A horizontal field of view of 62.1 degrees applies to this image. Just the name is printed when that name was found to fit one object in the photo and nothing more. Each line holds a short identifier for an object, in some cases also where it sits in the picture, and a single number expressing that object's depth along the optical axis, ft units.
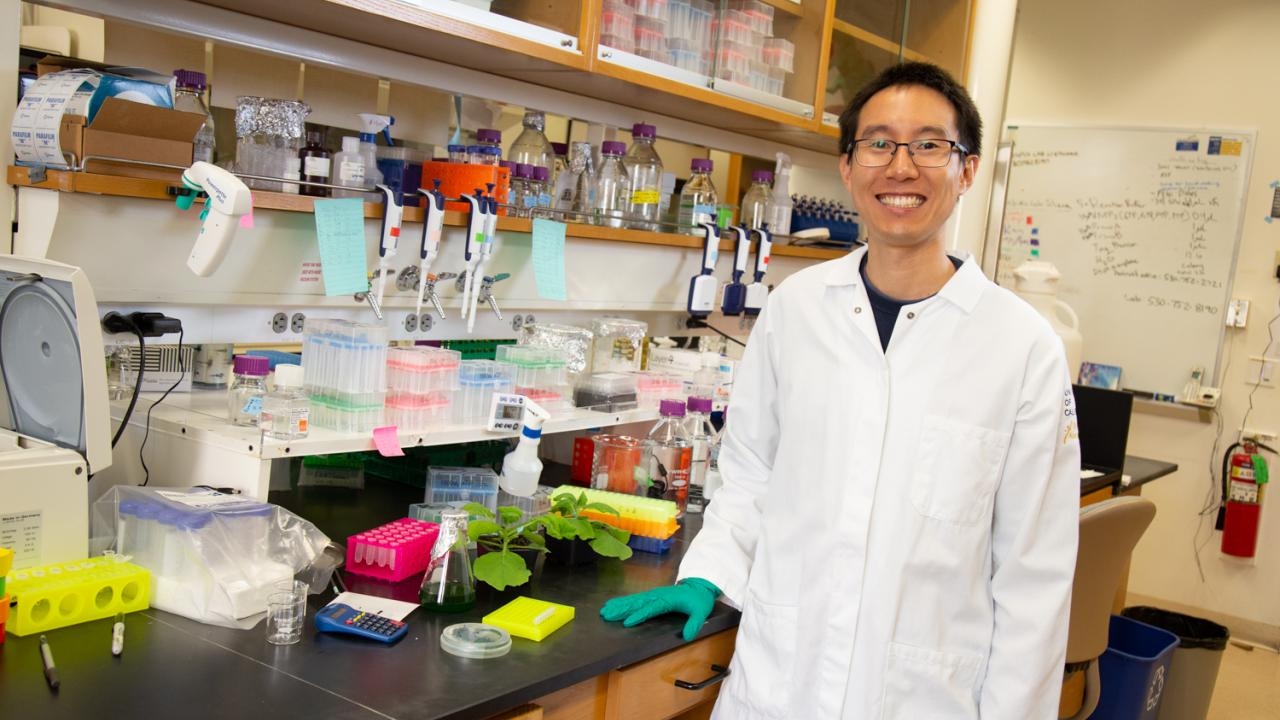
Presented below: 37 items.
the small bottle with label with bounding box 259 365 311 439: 5.55
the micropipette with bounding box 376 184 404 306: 6.61
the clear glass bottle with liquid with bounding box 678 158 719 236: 9.47
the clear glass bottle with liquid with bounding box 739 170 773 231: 10.37
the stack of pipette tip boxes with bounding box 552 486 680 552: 6.51
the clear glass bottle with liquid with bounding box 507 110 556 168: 8.29
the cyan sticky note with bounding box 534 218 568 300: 7.72
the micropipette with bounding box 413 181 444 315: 6.80
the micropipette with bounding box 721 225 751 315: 9.69
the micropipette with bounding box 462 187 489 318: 7.02
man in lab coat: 5.11
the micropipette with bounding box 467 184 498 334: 7.11
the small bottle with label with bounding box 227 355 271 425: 5.68
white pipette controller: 5.28
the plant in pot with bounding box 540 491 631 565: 5.91
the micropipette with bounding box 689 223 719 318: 9.34
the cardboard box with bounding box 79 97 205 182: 5.15
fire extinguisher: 15.07
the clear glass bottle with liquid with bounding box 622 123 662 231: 8.93
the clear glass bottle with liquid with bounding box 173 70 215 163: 5.75
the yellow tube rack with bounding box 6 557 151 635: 4.34
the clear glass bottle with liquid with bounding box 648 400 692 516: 7.54
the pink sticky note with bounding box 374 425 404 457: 5.87
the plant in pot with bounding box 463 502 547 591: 5.36
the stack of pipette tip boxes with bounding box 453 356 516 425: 6.54
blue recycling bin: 10.23
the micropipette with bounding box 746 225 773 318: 9.90
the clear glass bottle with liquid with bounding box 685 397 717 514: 7.76
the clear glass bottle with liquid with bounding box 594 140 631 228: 8.65
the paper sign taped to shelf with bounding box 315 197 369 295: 6.32
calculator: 4.70
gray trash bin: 11.10
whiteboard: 15.48
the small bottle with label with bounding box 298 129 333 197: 6.41
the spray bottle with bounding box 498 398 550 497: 6.50
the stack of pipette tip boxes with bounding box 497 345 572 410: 7.27
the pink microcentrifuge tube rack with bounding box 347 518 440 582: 5.49
